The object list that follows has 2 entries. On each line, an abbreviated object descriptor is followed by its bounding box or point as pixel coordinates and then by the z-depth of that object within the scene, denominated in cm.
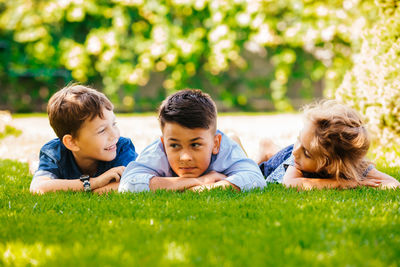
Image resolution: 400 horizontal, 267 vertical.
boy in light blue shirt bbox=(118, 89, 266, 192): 373
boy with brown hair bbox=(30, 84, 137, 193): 404
